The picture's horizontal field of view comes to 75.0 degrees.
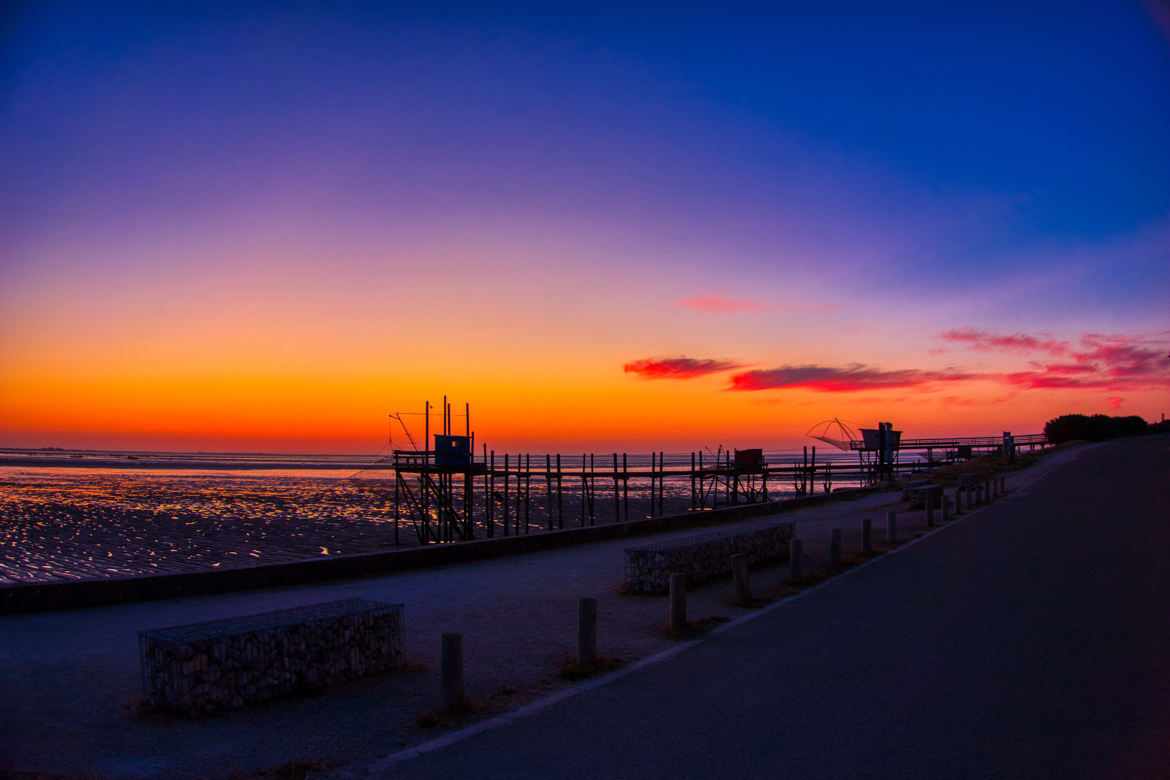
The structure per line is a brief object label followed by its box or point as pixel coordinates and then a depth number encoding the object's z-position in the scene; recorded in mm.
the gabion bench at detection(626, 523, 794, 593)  12086
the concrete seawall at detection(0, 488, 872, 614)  10586
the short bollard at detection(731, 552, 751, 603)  11195
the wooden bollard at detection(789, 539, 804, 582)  12930
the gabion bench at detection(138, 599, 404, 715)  6324
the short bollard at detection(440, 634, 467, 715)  6359
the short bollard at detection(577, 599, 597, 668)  7711
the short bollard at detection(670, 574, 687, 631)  9344
